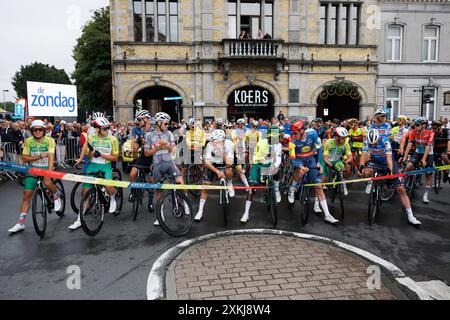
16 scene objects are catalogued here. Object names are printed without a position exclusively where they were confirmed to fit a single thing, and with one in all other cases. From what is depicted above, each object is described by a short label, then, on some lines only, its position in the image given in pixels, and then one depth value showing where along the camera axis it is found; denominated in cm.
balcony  2055
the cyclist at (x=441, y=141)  951
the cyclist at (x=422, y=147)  819
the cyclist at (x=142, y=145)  752
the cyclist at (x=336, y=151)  765
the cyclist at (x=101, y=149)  660
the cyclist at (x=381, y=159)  673
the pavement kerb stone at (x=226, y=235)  399
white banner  1227
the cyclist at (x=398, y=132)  1127
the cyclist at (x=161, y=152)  662
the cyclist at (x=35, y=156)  610
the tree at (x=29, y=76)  7425
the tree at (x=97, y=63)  3562
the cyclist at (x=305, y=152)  699
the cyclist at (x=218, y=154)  679
